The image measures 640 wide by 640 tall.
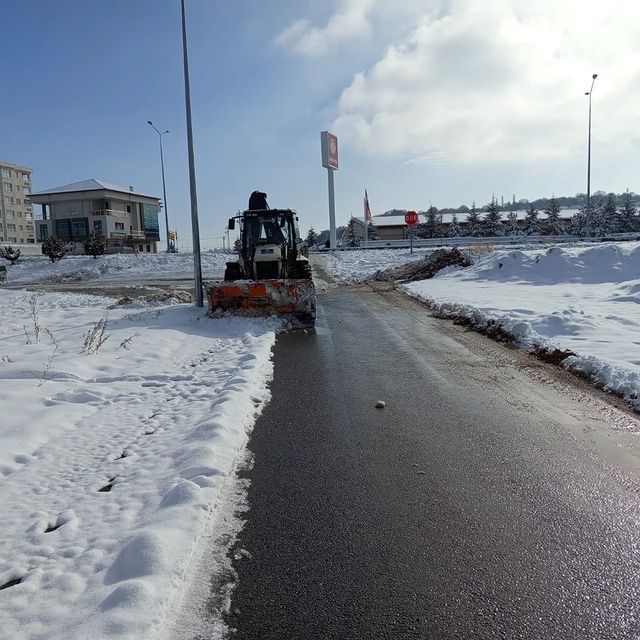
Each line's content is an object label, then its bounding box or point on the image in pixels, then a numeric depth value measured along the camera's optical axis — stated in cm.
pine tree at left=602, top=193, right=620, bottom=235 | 6450
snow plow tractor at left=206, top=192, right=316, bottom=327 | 1288
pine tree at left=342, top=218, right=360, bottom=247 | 7193
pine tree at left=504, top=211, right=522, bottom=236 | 6843
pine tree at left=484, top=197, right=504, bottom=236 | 6975
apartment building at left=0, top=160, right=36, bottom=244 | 9050
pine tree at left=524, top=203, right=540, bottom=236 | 6925
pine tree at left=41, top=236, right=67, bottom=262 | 4316
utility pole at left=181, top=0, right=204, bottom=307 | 1453
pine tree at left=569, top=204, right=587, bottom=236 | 6512
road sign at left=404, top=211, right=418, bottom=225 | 3866
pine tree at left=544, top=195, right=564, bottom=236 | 6718
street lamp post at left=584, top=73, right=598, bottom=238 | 4403
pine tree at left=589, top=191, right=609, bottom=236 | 6356
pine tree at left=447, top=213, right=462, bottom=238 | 7175
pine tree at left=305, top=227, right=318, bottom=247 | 7681
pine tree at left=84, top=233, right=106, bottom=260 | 4406
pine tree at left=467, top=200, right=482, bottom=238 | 7112
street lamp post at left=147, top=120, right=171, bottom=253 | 5334
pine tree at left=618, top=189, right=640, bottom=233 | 6369
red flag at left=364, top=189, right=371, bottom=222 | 5761
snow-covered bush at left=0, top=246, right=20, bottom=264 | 4419
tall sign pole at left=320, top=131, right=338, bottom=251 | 4906
